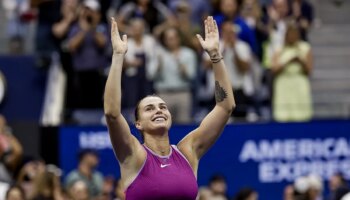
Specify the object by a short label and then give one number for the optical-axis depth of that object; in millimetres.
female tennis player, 7898
